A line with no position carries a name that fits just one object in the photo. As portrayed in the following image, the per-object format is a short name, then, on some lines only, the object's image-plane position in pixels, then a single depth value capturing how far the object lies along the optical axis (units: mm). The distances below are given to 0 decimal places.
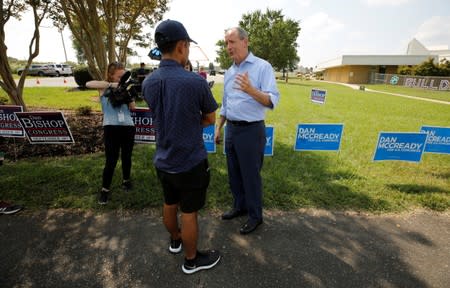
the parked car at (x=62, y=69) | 36656
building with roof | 46412
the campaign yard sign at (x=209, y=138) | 4974
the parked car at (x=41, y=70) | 35844
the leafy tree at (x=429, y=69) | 34844
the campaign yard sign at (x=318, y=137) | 4941
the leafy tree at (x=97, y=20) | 7723
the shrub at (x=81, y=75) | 18812
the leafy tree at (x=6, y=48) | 6492
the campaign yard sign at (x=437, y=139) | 4781
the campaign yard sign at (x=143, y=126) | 4848
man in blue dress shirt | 2762
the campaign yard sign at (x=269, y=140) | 4716
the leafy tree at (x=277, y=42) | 49781
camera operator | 3447
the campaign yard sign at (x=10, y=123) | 4926
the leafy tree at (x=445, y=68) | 34500
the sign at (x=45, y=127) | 4699
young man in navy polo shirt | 1929
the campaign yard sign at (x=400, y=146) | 4590
